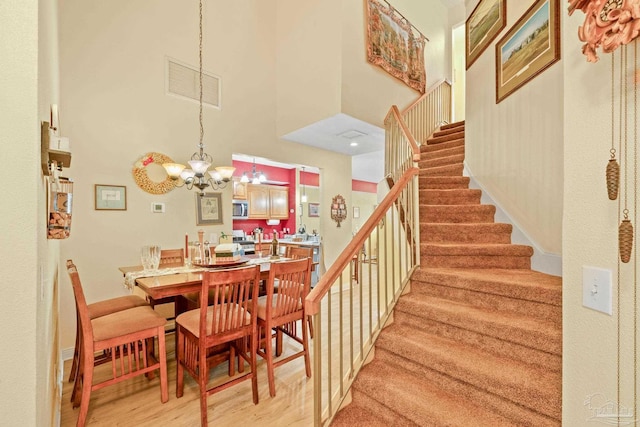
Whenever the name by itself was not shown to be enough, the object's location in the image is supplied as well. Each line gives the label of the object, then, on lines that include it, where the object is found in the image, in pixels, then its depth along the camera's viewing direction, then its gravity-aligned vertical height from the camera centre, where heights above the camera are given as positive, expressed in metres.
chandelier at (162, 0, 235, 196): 2.79 +0.43
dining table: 2.11 -0.54
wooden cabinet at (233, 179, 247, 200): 6.80 +0.58
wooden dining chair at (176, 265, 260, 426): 1.90 -0.85
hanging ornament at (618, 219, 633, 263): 0.71 -0.07
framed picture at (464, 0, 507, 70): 2.87 +2.15
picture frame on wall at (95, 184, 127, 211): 2.99 +0.18
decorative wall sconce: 5.40 +0.09
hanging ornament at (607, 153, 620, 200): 0.75 +0.09
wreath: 3.24 +0.43
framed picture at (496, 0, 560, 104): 2.18 +1.48
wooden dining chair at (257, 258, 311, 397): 2.23 -0.81
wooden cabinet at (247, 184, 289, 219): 7.16 +0.33
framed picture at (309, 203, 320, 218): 8.61 +0.11
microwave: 6.83 +0.09
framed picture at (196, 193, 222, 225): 3.70 +0.06
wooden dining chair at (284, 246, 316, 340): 3.12 -0.48
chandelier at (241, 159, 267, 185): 6.74 +0.89
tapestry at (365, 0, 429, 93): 3.99 +2.69
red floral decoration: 0.65 +0.47
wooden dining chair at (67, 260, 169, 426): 1.82 -0.87
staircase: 1.48 -0.88
